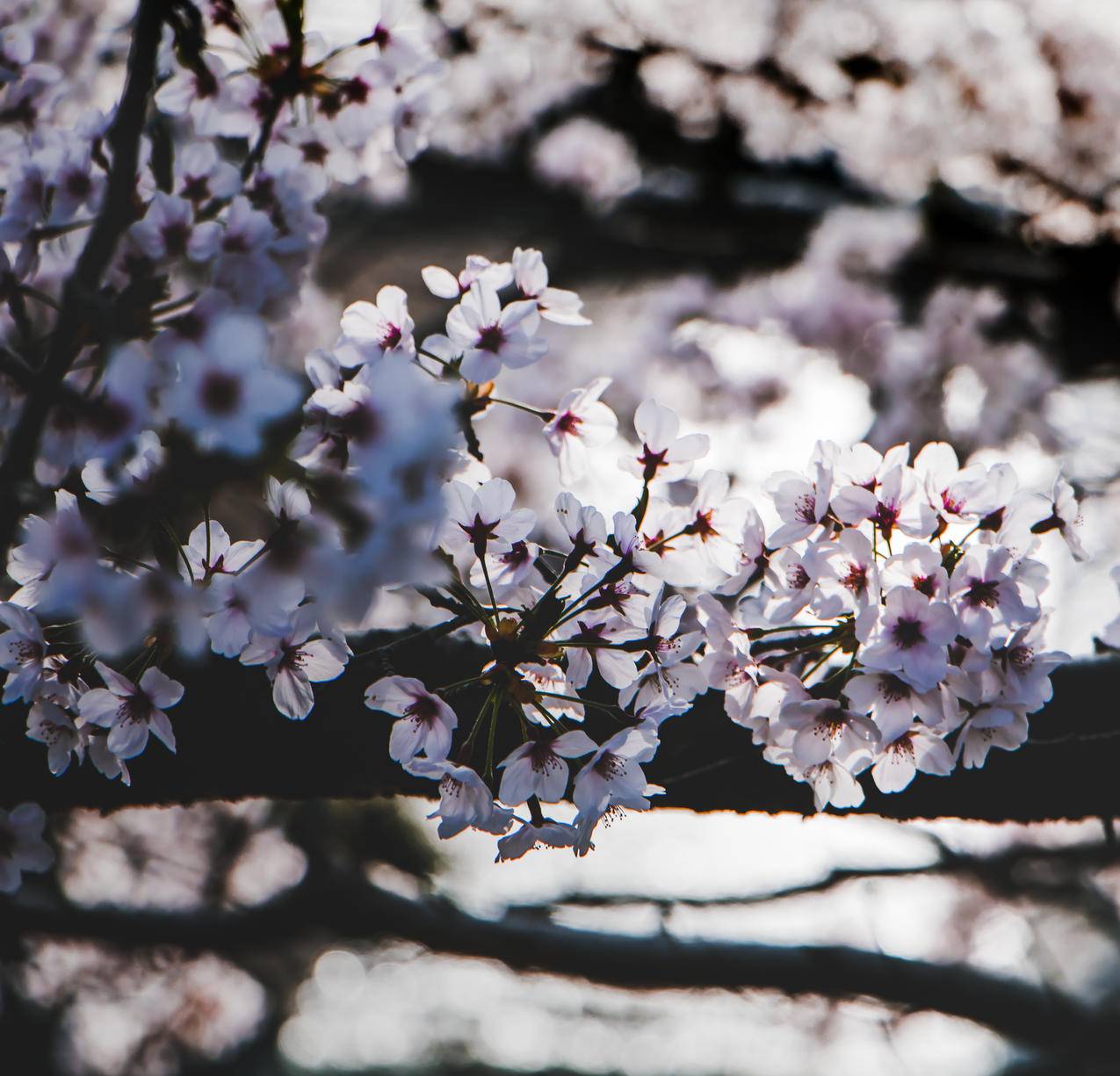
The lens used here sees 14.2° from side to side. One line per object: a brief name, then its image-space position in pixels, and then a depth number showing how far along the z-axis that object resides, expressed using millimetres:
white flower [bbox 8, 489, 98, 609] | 1370
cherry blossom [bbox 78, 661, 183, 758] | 1429
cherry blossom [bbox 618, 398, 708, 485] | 1466
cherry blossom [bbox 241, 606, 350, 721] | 1423
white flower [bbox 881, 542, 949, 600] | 1417
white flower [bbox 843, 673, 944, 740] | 1425
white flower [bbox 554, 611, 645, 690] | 1440
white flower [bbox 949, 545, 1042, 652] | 1414
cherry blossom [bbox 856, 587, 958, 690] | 1407
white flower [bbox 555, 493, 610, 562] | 1434
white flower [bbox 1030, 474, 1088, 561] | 1455
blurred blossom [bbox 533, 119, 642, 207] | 3997
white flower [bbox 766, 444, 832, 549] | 1441
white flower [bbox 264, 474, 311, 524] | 1398
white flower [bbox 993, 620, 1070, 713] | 1424
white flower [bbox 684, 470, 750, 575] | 1465
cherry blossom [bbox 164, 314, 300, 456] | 1336
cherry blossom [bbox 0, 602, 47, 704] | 1426
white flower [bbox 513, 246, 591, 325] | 1473
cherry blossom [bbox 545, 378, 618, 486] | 1467
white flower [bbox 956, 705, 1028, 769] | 1429
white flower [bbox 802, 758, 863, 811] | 1452
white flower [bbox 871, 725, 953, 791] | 1441
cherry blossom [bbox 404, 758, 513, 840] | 1421
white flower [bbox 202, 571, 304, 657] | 1381
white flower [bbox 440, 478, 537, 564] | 1438
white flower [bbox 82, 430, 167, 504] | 1370
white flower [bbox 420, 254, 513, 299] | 1455
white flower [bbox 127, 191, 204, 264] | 1450
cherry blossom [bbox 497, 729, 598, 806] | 1423
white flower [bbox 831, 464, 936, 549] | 1429
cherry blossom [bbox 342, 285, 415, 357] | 1447
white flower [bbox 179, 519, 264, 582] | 1419
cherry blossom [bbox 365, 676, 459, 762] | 1434
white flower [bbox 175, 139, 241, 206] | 1472
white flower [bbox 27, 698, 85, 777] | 1445
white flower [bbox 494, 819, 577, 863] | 1427
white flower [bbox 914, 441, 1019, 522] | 1434
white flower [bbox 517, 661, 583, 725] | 1441
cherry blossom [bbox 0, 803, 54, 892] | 1490
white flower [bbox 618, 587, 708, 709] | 1436
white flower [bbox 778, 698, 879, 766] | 1434
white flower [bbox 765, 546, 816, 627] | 1431
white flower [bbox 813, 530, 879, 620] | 1425
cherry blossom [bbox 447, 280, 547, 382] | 1442
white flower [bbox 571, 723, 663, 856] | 1426
